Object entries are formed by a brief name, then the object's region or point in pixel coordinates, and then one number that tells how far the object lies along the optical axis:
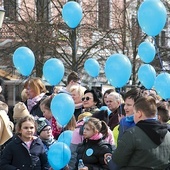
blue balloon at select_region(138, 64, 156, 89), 14.39
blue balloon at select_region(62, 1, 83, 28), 14.24
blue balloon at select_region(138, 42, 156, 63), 15.39
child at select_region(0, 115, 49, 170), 8.92
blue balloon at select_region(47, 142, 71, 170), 8.81
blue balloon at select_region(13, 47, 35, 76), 13.82
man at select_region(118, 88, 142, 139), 8.13
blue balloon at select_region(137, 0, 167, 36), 10.70
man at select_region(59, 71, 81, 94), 12.64
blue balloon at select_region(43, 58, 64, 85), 13.34
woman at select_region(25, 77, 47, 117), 12.40
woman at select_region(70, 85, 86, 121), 11.48
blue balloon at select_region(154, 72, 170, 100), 12.75
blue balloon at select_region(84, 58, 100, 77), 18.04
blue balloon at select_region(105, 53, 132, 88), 10.77
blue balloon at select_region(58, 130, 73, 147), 9.63
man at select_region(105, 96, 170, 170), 6.90
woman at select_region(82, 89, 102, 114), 11.05
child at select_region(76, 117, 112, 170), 8.59
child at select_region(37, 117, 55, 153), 9.77
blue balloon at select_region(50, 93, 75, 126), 9.52
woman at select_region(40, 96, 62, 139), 11.01
